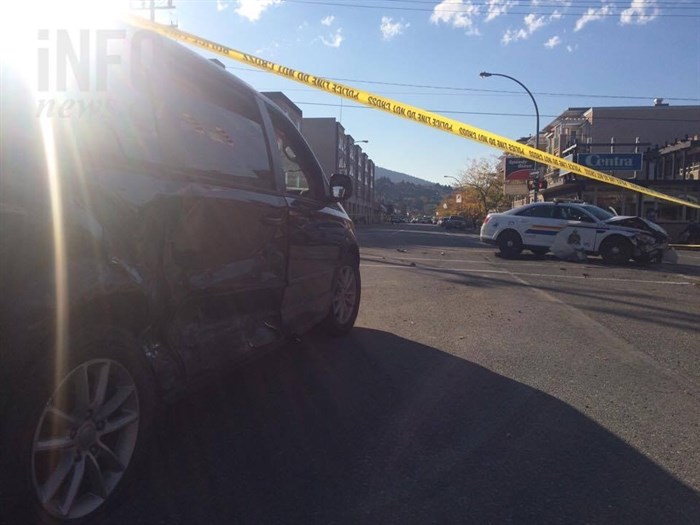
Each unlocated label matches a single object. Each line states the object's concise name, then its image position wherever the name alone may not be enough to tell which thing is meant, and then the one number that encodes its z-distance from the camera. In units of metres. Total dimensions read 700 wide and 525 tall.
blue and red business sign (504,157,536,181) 50.16
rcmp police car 14.72
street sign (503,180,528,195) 49.93
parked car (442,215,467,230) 69.44
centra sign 33.56
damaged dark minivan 2.15
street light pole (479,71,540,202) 33.25
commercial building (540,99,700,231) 33.34
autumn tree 75.06
